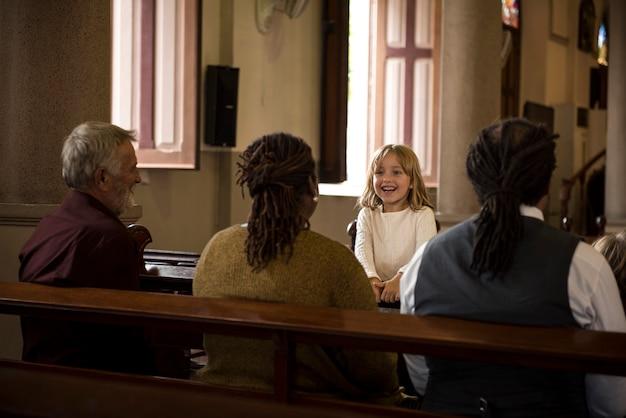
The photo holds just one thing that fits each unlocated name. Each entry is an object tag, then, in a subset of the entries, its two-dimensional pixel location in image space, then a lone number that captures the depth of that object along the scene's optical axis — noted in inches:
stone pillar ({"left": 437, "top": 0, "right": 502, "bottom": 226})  312.7
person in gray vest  103.7
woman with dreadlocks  115.4
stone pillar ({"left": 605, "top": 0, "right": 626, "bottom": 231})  449.1
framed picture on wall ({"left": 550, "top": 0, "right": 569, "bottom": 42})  608.4
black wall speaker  359.9
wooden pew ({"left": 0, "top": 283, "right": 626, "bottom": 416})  98.1
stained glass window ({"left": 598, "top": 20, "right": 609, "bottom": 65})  731.4
